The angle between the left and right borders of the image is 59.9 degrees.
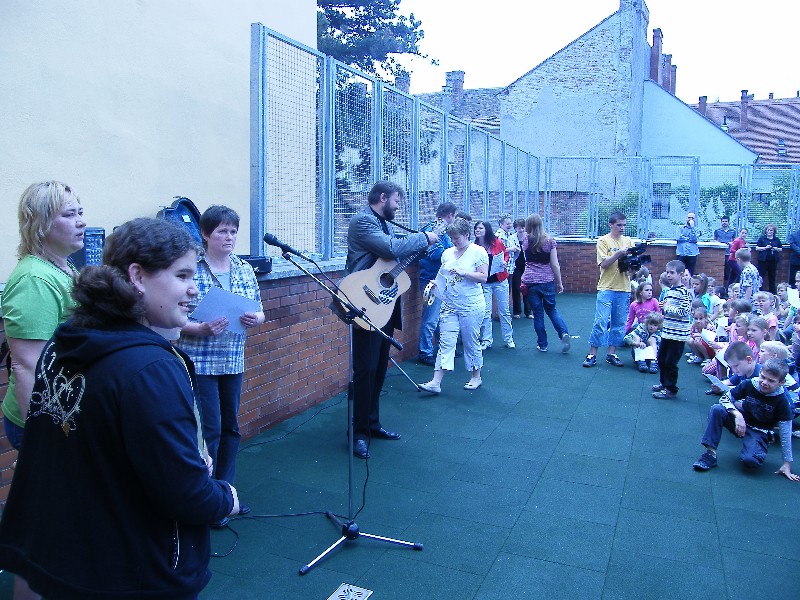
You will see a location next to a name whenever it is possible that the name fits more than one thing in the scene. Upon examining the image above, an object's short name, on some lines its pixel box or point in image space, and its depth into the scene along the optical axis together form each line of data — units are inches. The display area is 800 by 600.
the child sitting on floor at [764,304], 312.3
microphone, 150.6
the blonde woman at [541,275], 360.8
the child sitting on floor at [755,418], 202.2
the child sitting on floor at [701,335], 340.5
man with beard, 211.5
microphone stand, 150.9
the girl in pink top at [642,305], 360.5
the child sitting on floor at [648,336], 328.5
